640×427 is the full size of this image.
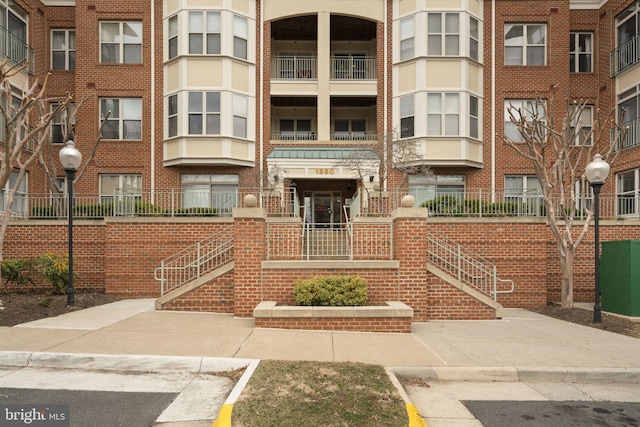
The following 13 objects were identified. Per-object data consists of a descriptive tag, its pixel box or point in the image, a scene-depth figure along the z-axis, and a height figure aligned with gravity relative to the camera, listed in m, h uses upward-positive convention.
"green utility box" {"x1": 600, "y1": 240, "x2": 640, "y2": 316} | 9.88 -1.59
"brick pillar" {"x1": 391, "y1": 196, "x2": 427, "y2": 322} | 9.42 -1.05
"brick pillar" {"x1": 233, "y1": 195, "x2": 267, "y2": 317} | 9.27 -1.05
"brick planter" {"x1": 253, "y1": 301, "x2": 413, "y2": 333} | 8.23 -2.10
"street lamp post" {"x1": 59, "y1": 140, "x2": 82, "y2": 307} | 10.24 +1.13
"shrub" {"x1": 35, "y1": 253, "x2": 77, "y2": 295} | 10.91 -1.47
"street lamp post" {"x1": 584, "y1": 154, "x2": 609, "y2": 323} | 9.65 +0.73
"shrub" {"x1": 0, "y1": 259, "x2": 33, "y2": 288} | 10.88 -1.46
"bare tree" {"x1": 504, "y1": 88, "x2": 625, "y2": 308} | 11.34 +0.85
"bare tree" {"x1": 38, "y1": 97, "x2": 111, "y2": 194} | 15.03 +1.97
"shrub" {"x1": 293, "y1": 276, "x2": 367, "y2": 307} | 8.61 -1.64
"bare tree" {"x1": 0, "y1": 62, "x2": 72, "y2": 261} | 9.41 +1.80
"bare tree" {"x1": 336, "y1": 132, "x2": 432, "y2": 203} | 17.45 +2.32
